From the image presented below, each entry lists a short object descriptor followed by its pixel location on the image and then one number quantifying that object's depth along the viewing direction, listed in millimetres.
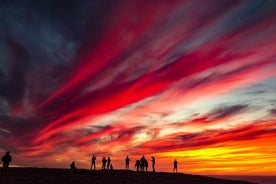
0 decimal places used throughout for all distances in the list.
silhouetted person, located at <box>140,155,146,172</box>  58681
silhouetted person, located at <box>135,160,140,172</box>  59438
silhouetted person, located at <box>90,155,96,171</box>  60750
